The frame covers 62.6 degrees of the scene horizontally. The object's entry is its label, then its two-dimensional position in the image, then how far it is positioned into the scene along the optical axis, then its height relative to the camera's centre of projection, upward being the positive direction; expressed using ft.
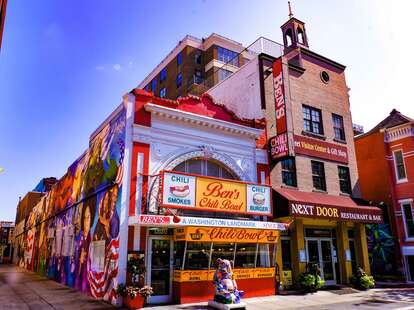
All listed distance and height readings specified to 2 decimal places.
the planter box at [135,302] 39.06 -6.35
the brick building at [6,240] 196.93 +3.98
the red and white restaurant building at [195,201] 43.98 +5.80
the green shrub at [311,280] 52.49 -5.50
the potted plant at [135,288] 39.14 -4.88
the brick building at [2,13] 27.19 +18.39
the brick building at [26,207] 151.43 +17.82
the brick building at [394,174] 72.79 +15.18
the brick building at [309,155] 57.26 +16.02
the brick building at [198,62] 140.46 +76.07
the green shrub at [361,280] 57.77 -6.30
